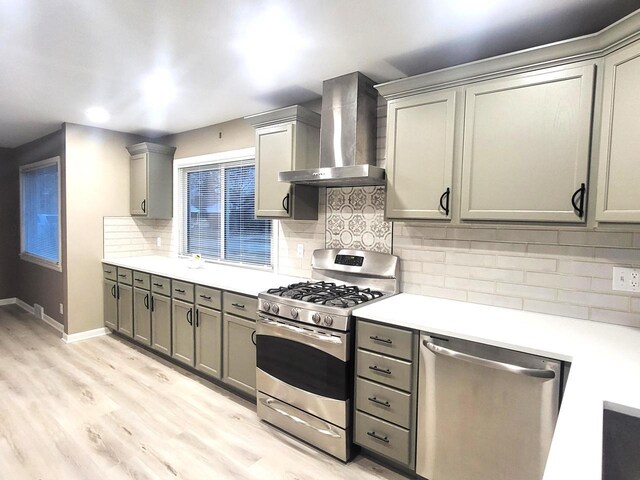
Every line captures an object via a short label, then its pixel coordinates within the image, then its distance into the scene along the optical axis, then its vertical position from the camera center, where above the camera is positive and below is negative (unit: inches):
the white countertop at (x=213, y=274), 115.1 -20.7
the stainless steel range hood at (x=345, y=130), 98.6 +25.0
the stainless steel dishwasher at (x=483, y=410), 62.2 -34.1
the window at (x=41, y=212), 179.7 +0.9
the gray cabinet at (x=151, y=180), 168.2 +16.9
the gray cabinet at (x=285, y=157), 113.3 +19.7
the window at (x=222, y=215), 148.7 +1.4
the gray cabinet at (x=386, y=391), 77.0 -36.7
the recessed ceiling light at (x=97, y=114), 136.6 +38.9
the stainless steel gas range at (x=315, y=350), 84.9 -32.0
